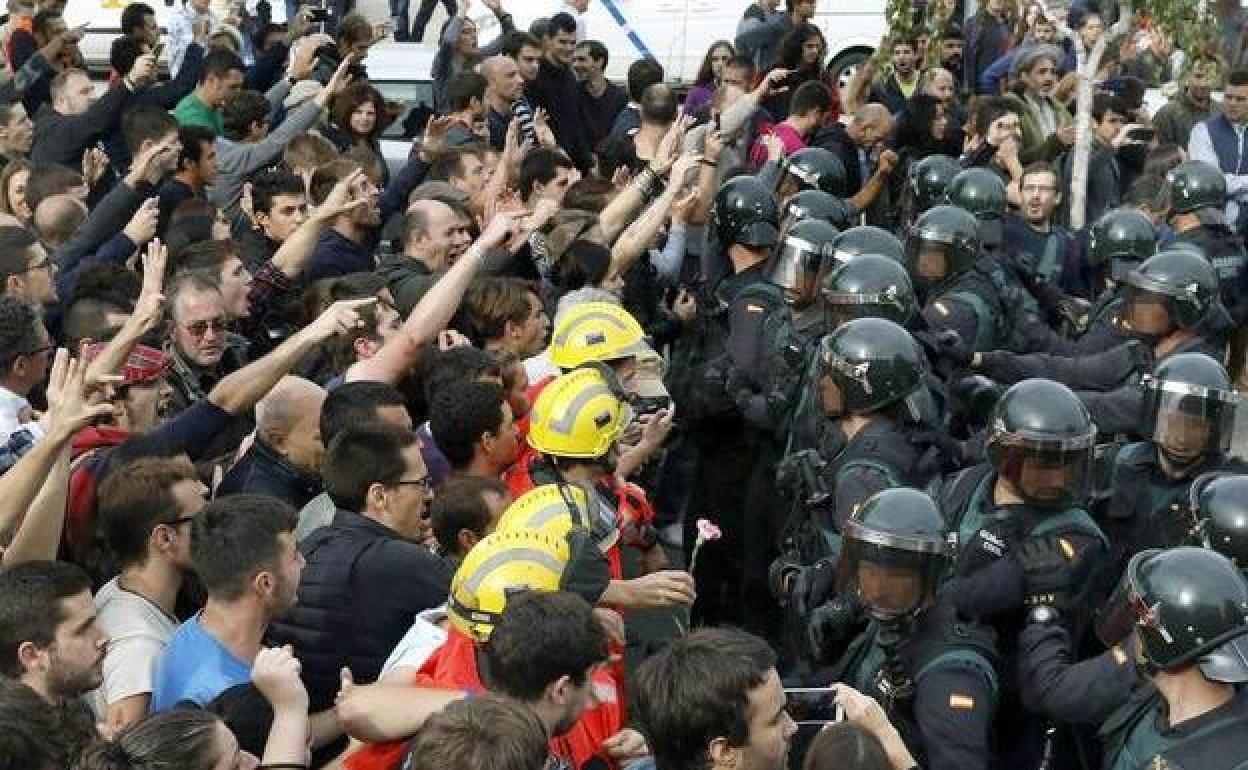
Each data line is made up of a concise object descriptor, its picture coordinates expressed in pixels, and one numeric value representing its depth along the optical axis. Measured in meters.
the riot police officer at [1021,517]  5.84
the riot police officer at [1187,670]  4.89
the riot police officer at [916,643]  5.27
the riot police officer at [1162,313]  8.35
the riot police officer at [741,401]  8.62
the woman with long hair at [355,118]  12.70
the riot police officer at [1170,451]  6.85
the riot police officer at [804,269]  8.86
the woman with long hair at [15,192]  9.88
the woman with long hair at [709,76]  15.62
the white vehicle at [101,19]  21.72
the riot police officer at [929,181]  11.19
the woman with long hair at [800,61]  15.39
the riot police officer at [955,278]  9.09
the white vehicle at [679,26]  21.16
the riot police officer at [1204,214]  10.65
